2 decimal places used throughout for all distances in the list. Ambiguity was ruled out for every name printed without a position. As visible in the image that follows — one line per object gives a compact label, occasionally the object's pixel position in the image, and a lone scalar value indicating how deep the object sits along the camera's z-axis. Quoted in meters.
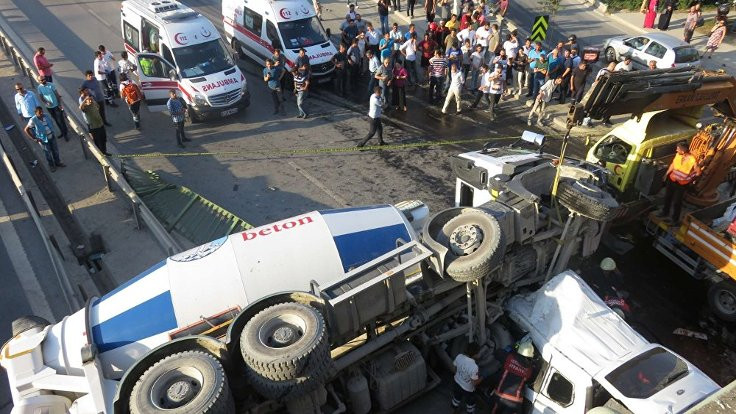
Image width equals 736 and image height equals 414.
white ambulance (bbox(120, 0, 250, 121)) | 14.80
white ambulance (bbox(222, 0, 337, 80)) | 16.67
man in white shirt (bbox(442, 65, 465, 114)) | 15.33
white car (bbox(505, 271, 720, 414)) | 6.53
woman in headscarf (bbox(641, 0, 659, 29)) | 21.25
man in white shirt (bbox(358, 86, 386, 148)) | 13.69
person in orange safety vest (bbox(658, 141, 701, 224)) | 9.65
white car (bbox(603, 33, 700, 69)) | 17.27
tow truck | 9.18
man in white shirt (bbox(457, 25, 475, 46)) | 17.11
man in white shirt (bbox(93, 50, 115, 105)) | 15.32
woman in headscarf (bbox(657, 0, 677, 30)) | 21.02
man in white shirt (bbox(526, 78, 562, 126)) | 14.95
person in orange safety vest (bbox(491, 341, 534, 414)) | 7.05
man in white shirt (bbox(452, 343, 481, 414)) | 7.04
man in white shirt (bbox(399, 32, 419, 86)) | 16.88
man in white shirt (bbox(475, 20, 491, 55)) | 16.92
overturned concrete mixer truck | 5.95
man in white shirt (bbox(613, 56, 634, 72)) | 15.18
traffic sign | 17.23
